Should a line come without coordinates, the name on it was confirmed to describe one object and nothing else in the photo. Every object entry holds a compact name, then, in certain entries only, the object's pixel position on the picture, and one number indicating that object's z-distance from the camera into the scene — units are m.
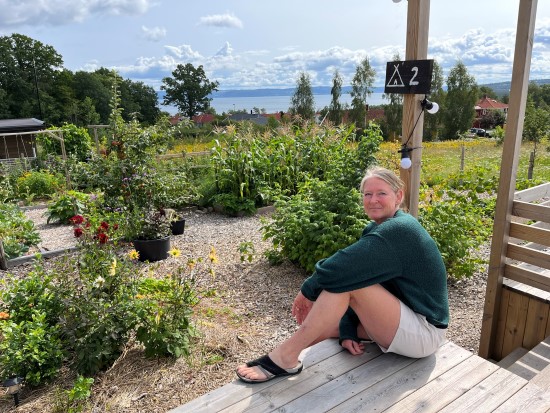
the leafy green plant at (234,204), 6.76
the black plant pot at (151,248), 4.76
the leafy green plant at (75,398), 2.21
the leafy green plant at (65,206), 6.26
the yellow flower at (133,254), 2.84
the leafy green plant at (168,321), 2.60
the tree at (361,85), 41.72
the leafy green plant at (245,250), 4.36
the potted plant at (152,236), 4.78
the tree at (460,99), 39.50
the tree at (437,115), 37.62
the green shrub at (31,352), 2.40
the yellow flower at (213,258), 2.90
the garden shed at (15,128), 23.14
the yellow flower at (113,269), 2.57
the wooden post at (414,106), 2.67
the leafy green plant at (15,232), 4.97
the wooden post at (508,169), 2.38
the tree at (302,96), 46.19
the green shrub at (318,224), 3.85
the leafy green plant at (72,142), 10.41
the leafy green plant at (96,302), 2.49
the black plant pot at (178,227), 5.71
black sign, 2.65
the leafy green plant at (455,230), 3.83
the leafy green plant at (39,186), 8.76
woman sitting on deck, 1.82
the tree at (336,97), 42.10
